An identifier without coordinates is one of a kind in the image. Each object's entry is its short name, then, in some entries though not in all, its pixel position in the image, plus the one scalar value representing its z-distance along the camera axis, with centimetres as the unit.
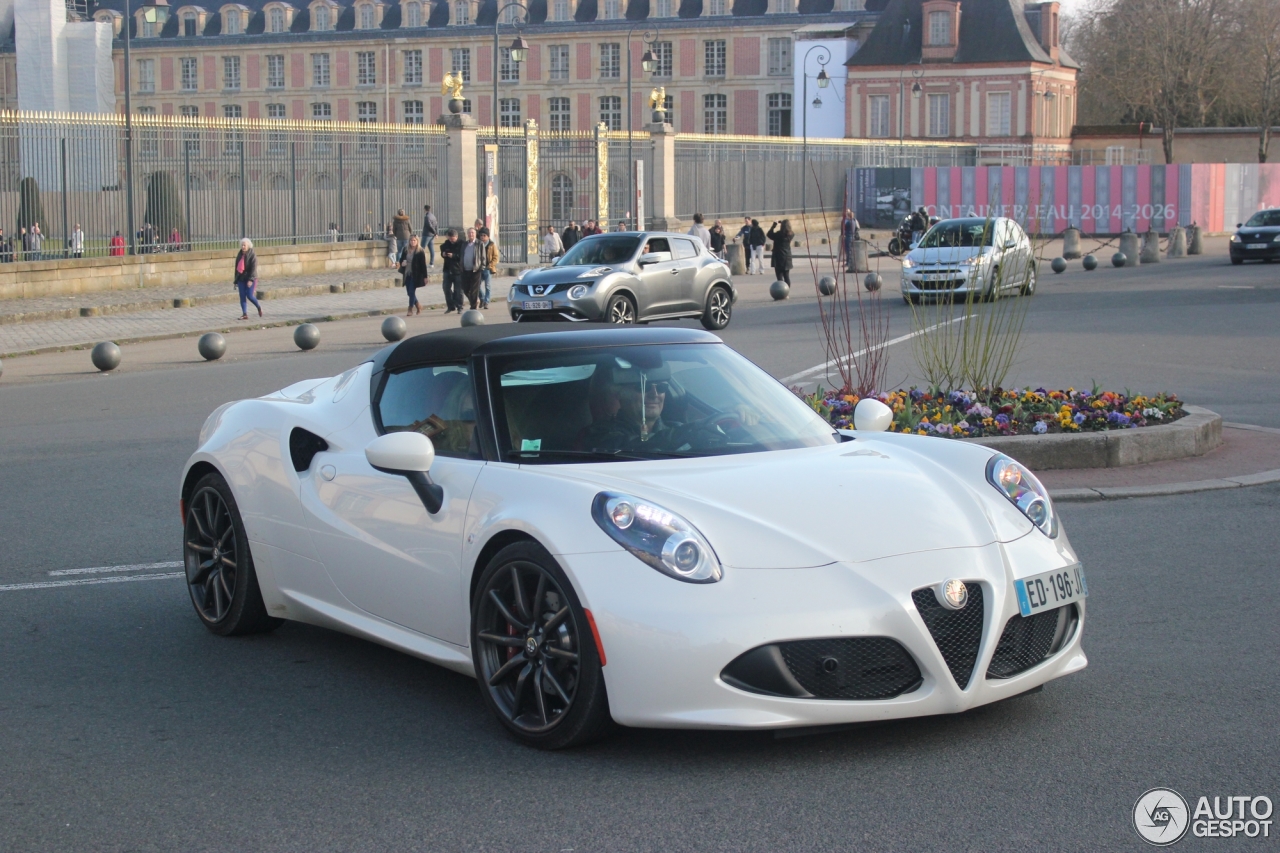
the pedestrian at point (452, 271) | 2825
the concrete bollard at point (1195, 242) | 4584
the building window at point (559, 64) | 10200
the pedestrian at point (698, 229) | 3813
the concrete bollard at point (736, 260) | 4251
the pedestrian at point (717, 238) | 4278
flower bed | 1020
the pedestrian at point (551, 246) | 3916
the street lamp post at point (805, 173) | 5775
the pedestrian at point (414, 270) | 2797
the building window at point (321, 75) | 10444
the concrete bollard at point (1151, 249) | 4144
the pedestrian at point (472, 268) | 2827
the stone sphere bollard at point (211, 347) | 1972
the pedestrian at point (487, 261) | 2966
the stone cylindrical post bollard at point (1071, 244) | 4384
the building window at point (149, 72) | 10688
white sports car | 440
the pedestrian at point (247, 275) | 2593
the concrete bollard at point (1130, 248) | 4053
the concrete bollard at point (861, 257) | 3822
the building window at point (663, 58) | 9987
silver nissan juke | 2353
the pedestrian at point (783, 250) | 3456
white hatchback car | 2625
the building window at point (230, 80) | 10644
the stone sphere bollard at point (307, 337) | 2094
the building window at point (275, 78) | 10562
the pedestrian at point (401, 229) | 3731
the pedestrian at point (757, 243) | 4222
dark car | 3825
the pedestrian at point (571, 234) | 4097
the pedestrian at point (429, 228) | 3731
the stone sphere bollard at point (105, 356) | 1878
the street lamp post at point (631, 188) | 4669
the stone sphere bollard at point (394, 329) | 2194
